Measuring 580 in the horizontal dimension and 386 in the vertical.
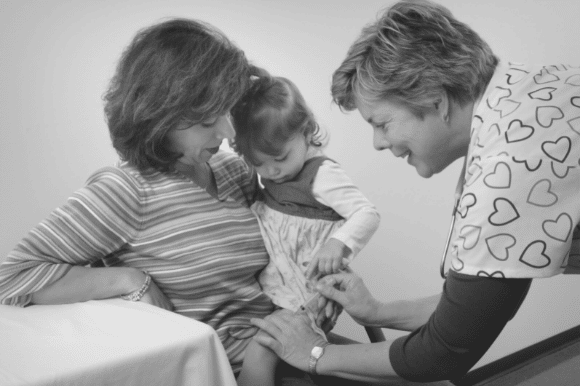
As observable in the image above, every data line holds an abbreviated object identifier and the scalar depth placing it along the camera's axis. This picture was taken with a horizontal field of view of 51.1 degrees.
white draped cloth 0.96
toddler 1.50
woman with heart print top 0.96
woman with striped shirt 1.28
